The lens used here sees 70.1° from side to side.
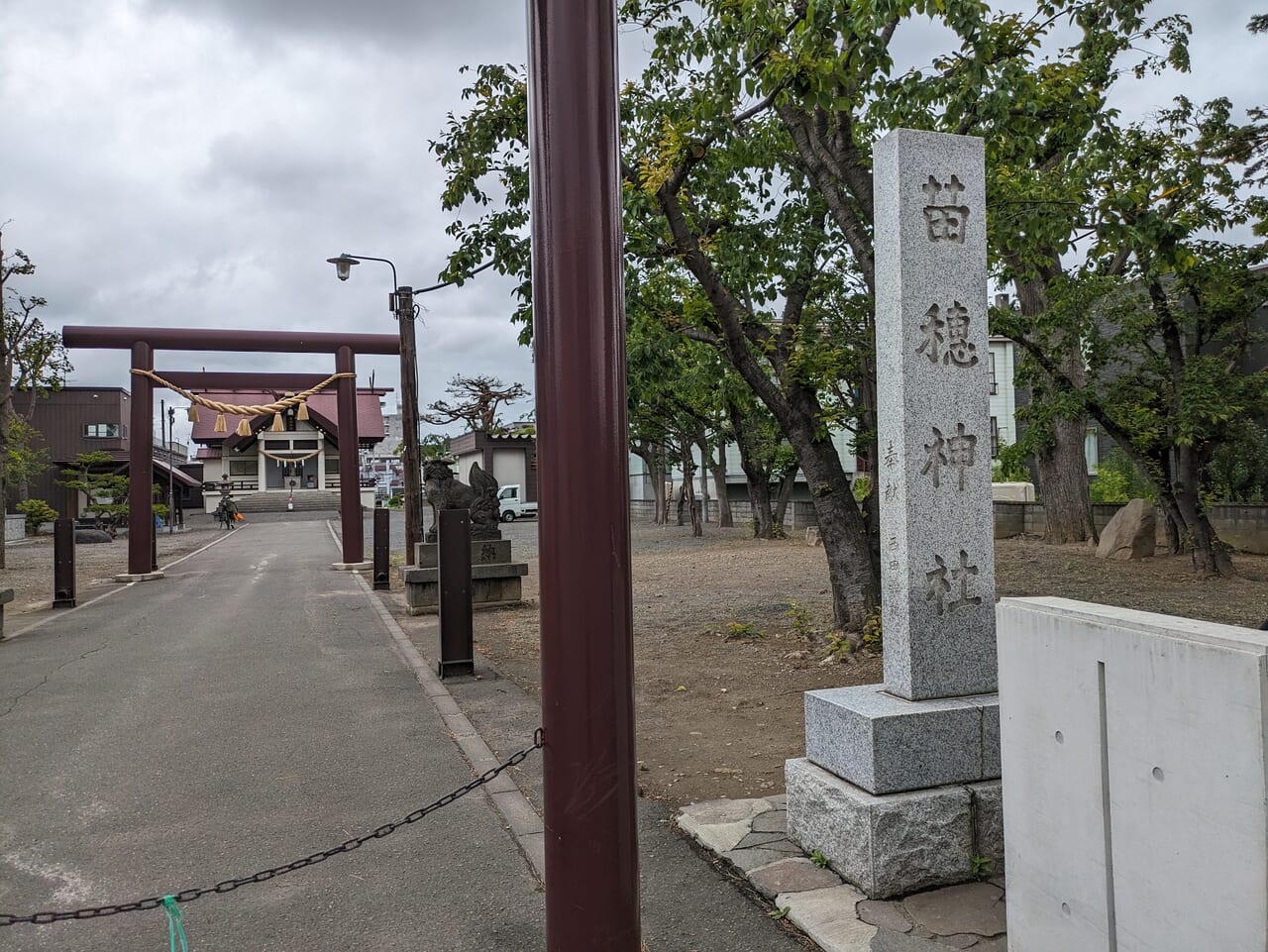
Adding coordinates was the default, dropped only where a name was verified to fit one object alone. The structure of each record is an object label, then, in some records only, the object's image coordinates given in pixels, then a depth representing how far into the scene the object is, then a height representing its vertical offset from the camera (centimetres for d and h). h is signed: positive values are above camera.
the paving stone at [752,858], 393 -162
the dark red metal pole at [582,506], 272 -4
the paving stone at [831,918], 325 -162
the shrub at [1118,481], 2172 +2
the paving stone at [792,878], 369 -162
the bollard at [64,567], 1375 -94
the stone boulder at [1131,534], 1570 -92
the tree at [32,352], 2559 +444
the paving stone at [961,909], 333 -163
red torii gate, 1678 +260
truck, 4634 -54
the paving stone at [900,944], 318 -162
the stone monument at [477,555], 1288 -87
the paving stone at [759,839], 414 -162
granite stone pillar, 365 -47
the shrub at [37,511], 3128 -20
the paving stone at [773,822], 429 -160
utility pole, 1753 +193
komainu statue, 1355 +2
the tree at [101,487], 3344 +66
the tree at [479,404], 4769 +488
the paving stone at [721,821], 423 -162
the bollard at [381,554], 1619 -100
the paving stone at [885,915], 335 -162
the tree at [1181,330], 1128 +221
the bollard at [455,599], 832 -95
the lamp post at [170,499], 3750 +13
